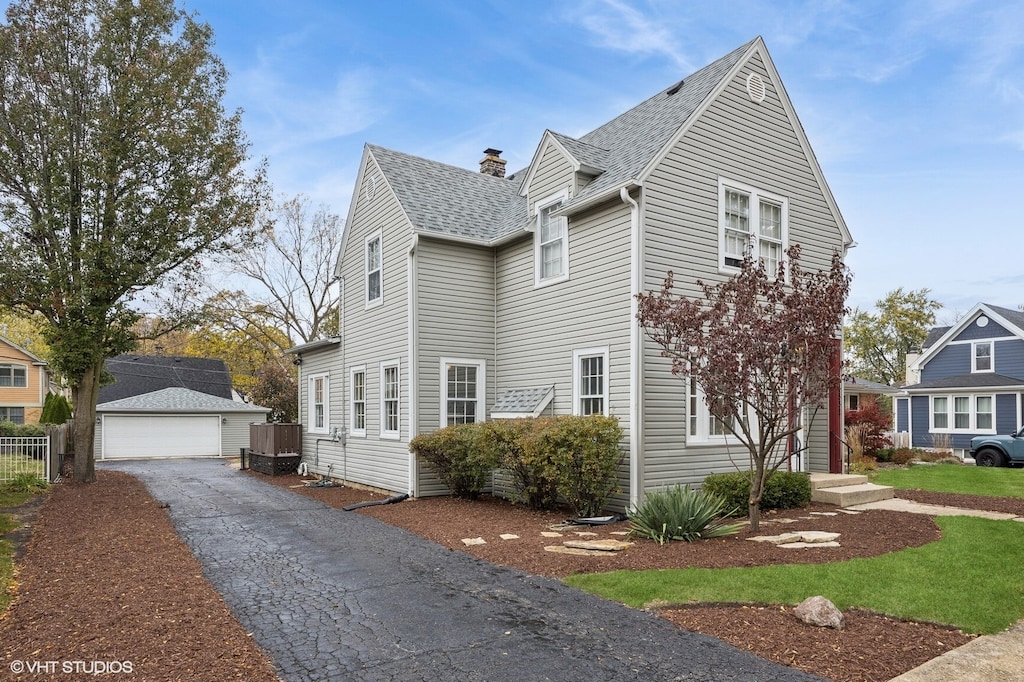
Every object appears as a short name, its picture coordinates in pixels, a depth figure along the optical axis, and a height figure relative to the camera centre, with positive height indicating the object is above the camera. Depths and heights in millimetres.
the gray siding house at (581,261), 11047 +2130
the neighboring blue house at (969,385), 24875 -499
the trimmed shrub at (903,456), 21125 -2681
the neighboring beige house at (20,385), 37656 -583
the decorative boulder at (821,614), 5336 -1942
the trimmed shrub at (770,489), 10789 -1921
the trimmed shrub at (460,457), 11781 -1522
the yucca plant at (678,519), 8508 -1873
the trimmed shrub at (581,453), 10039 -1203
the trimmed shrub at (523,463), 10266 -1408
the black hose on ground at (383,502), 12417 -2460
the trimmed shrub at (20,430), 28306 -2436
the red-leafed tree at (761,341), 8188 +384
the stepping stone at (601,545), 8133 -2120
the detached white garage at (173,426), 28766 -2302
